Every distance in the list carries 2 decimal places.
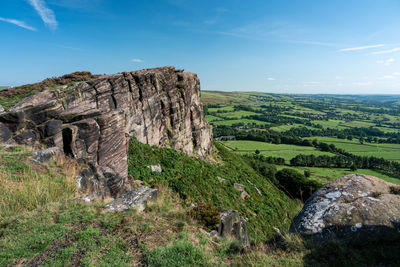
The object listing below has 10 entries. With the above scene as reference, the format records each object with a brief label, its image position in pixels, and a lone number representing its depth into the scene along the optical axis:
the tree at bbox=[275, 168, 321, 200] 64.38
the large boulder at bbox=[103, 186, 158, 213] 8.91
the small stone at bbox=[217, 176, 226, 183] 30.80
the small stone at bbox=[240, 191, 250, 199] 29.59
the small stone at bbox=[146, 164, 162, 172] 23.83
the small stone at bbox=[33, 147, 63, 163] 11.72
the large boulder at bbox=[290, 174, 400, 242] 5.98
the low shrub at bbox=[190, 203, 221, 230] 9.02
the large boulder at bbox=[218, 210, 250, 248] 9.66
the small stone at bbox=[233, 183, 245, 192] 30.92
